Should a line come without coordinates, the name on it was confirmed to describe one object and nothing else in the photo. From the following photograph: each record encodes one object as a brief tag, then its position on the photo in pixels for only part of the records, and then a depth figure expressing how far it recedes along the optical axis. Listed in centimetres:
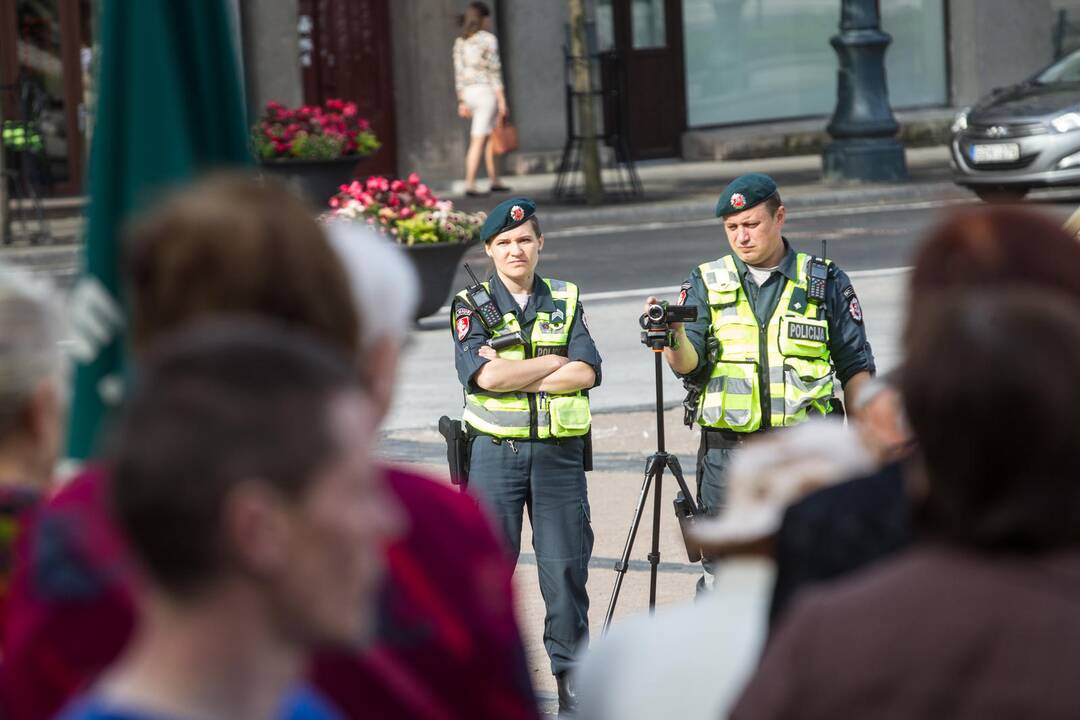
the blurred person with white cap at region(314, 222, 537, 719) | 476
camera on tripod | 1255
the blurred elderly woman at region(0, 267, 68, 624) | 528
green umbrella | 630
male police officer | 1277
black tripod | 1331
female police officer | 1293
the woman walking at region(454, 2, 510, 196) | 4297
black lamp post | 4343
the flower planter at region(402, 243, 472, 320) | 2506
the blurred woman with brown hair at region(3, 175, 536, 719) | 454
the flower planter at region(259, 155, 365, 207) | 3613
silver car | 3722
